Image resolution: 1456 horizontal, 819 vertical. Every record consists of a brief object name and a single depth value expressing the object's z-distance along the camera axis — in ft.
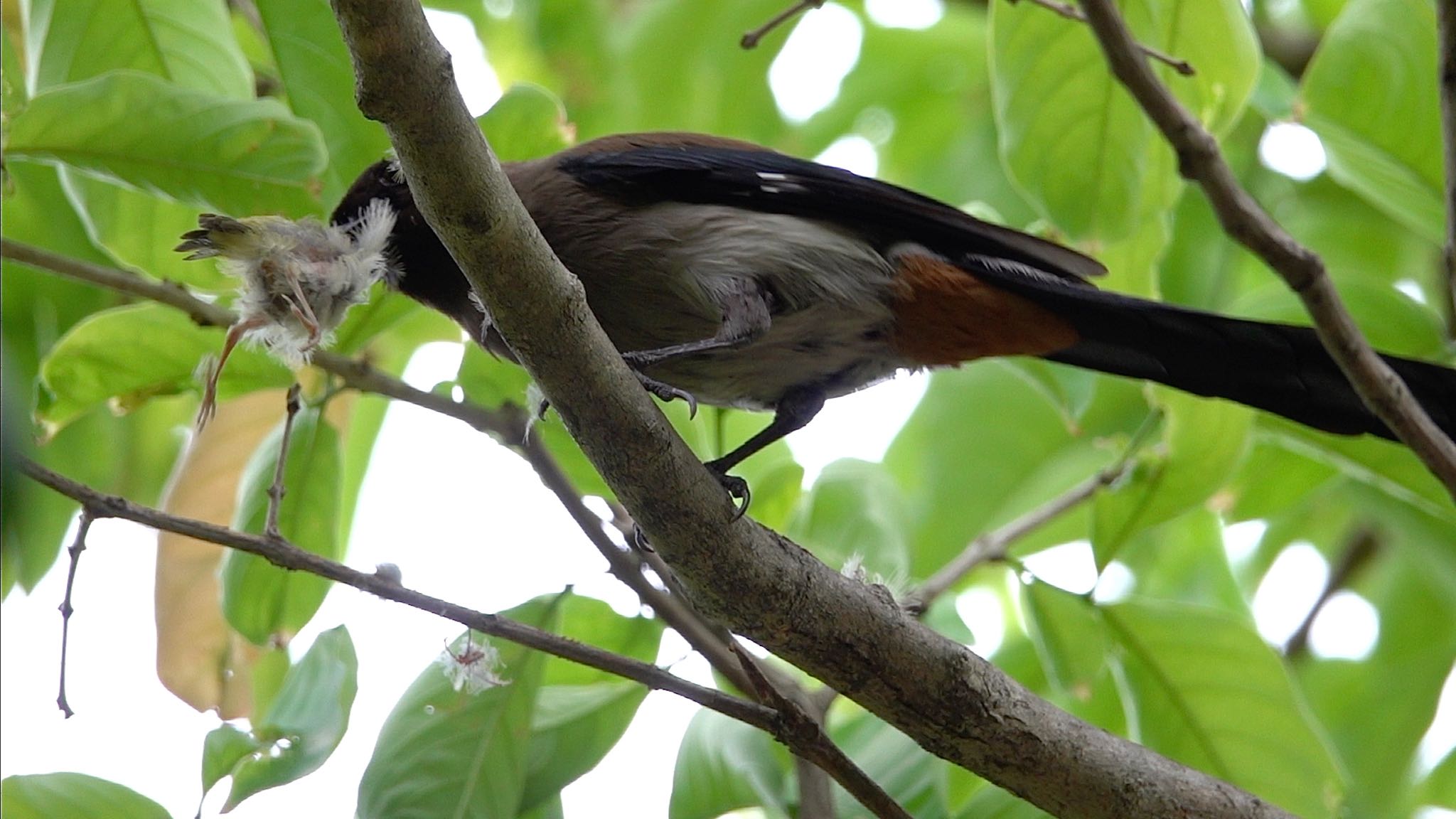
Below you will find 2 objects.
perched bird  20.49
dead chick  18.49
